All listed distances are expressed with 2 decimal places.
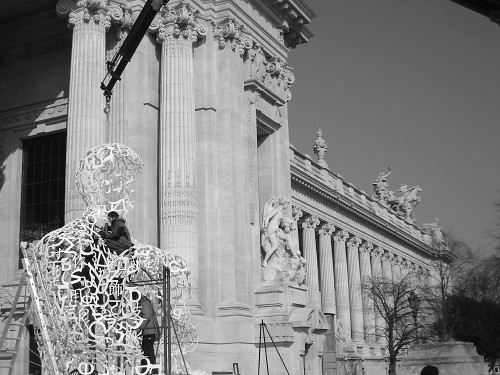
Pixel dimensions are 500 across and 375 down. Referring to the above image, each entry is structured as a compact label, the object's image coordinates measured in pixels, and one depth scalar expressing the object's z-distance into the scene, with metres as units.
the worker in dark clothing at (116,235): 12.76
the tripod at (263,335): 24.30
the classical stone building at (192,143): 24.02
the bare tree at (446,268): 52.81
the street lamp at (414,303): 30.27
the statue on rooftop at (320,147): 65.94
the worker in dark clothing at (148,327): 12.45
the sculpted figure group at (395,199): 88.00
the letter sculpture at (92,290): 11.34
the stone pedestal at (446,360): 21.62
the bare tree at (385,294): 56.03
